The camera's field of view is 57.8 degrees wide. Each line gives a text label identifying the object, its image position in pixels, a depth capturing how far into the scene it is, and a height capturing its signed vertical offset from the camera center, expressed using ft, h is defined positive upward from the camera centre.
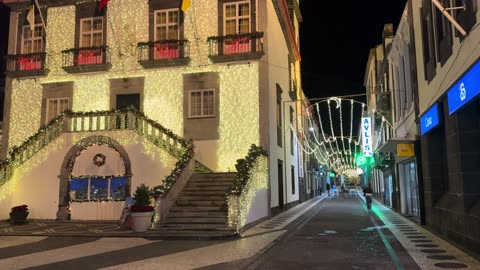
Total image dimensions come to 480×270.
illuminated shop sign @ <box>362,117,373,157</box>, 113.60 +12.67
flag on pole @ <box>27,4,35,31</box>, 70.03 +27.56
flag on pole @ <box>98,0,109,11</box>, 65.82 +27.95
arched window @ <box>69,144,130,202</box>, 64.44 +1.94
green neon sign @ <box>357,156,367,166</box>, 135.64 +8.10
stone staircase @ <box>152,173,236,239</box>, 47.03 -2.91
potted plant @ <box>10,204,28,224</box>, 60.80 -3.51
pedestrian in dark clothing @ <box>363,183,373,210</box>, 83.87 -2.23
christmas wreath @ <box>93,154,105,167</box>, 64.96 +4.17
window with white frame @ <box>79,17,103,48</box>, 76.32 +27.33
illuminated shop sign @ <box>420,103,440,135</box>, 43.84 +6.92
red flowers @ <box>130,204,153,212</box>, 49.88 -2.36
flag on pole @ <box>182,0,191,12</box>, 63.87 +26.70
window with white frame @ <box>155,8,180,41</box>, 73.72 +27.53
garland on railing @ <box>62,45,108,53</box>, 74.33 +23.77
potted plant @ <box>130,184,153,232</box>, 49.43 -2.68
